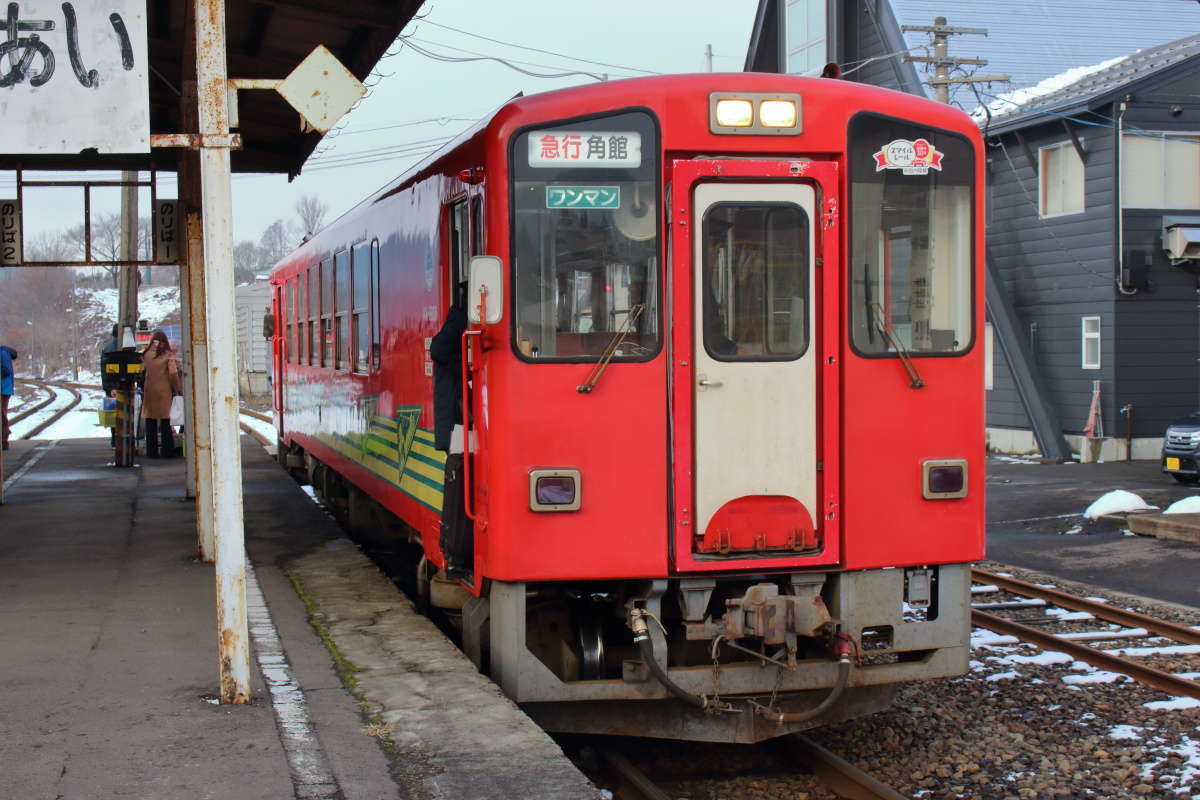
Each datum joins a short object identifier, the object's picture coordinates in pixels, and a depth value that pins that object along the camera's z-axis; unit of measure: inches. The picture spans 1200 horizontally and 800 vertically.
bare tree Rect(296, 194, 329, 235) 3781.0
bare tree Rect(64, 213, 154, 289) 3021.2
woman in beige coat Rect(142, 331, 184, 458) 733.9
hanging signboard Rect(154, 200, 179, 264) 446.0
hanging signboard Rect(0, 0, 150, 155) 225.1
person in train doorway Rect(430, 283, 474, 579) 246.5
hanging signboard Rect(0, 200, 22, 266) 450.9
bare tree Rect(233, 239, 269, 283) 4564.5
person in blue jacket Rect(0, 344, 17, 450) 762.2
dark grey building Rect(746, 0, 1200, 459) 853.8
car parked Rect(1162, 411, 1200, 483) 681.6
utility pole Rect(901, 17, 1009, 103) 922.1
